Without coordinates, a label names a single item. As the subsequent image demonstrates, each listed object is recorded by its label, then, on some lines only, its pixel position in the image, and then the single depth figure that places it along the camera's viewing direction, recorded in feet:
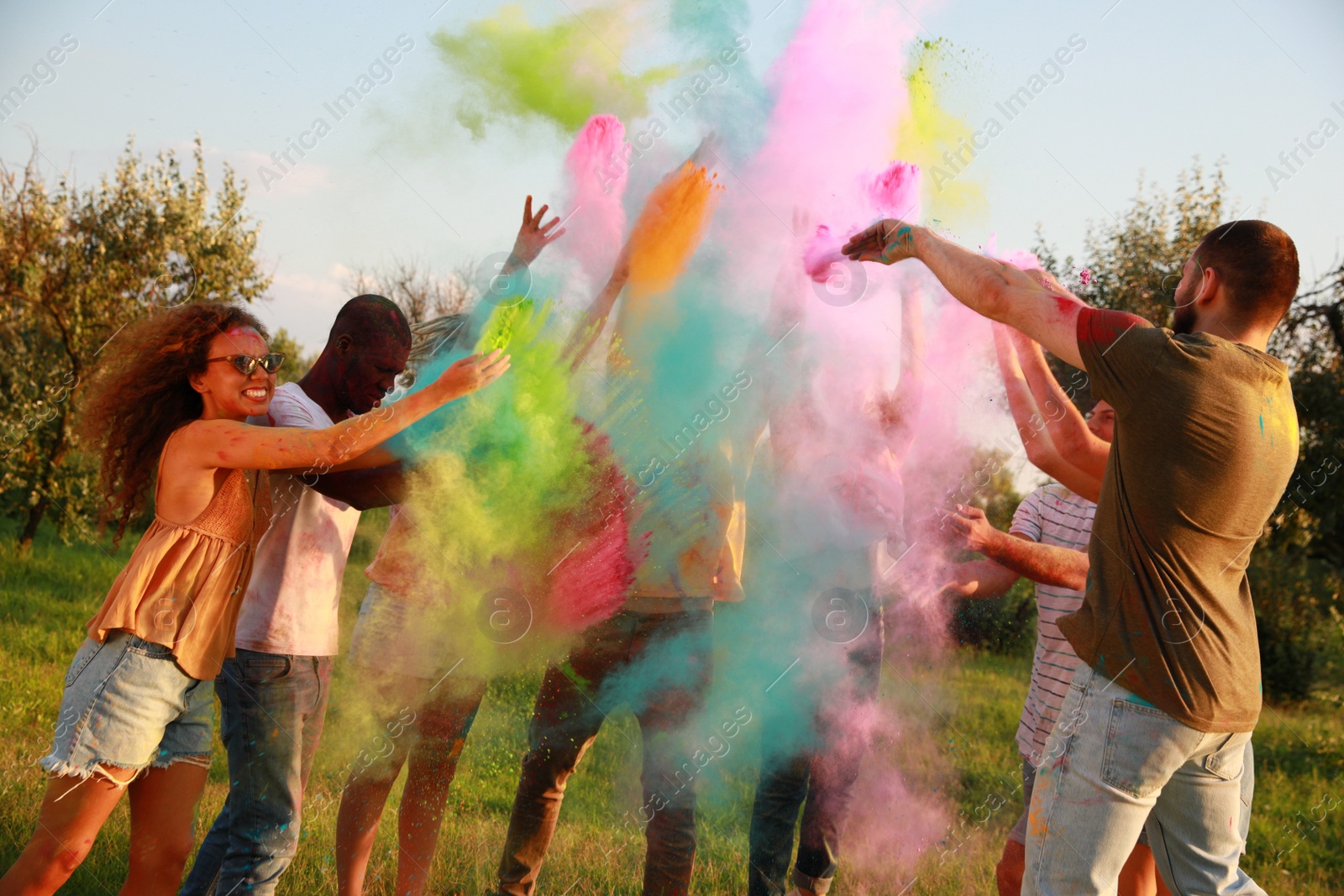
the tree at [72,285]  31.81
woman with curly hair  7.24
